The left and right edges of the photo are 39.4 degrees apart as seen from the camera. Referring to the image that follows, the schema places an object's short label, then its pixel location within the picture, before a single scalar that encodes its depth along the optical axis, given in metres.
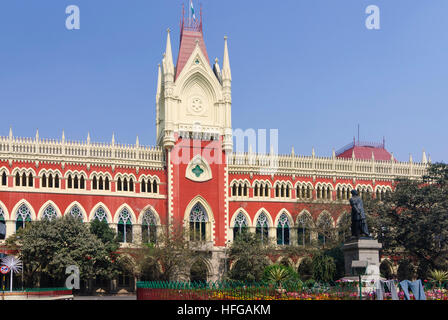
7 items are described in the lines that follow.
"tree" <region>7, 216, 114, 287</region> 45.81
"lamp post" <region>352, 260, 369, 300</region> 27.82
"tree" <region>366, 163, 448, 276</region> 50.81
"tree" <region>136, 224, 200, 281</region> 48.75
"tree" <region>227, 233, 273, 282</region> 51.56
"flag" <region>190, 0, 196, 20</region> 60.48
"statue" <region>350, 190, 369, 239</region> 31.28
